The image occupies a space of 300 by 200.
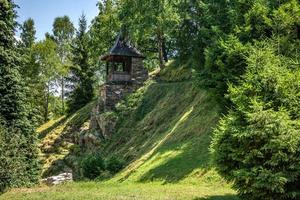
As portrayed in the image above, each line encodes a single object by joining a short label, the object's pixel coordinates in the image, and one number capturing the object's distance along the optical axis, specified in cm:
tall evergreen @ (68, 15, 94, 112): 5806
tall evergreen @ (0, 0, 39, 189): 2889
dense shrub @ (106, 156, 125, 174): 3378
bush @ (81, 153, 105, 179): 3409
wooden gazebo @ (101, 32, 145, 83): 4741
